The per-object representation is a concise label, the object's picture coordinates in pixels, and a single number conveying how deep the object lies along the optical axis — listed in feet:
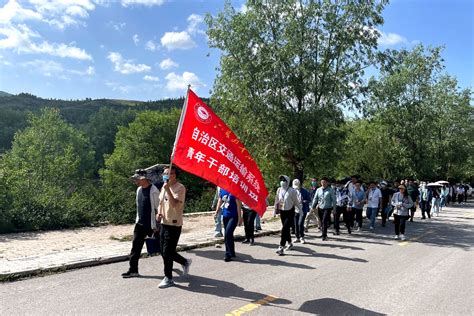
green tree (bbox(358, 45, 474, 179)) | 94.89
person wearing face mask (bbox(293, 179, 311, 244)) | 36.45
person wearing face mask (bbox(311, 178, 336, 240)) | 40.84
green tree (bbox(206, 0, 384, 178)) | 51.31
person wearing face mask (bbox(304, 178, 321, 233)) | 46.65
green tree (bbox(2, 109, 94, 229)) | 45.34
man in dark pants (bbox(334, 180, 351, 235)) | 45.21
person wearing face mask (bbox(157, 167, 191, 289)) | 21.80
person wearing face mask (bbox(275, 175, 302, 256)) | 31.58
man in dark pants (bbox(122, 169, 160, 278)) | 23.57
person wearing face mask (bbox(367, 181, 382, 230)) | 50.70
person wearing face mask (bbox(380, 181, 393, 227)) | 55.52
